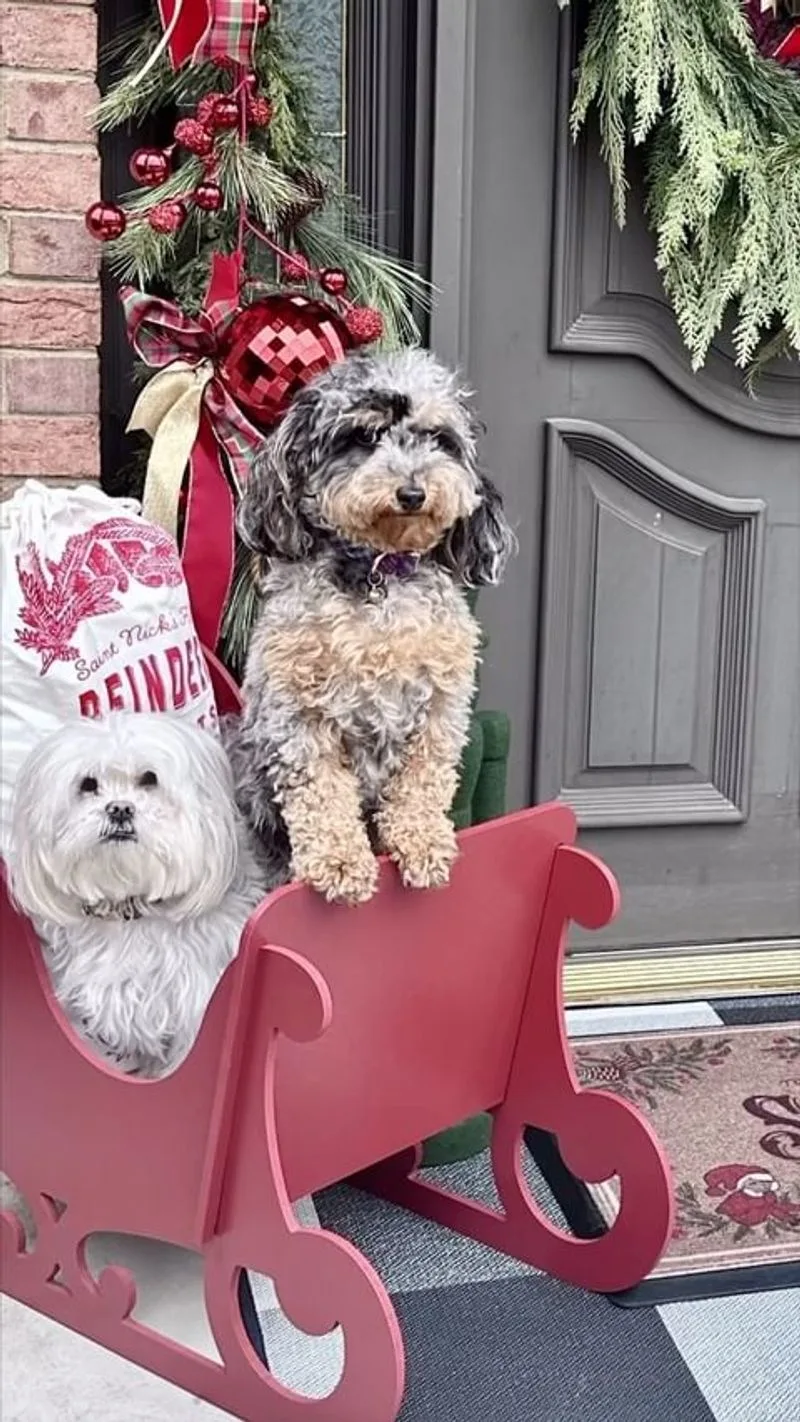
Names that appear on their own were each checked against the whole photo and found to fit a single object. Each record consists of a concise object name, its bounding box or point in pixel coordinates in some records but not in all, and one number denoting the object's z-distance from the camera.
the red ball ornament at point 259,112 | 1.76
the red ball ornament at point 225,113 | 1.72
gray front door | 2.12
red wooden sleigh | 1.26
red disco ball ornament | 1.72
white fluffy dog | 1.32
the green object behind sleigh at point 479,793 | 1.72
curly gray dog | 1.31
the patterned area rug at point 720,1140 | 1.63
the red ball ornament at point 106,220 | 1.71
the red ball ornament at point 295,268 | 1.81
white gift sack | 1.55
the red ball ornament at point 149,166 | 1.73
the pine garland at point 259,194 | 1.79
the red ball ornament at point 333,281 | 1.79
